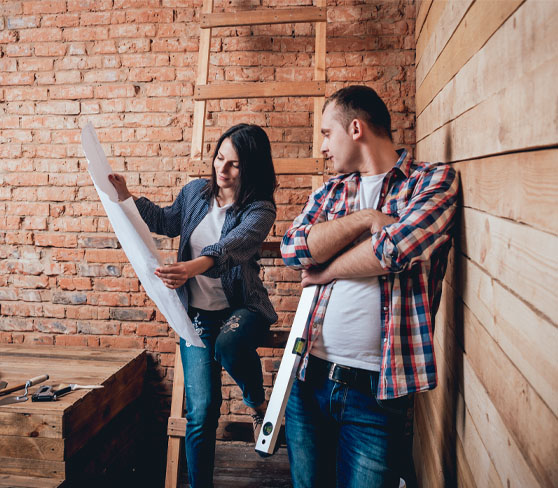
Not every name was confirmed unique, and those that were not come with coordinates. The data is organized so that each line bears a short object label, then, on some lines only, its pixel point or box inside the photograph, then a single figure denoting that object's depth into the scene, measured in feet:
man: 3.59
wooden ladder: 6.70
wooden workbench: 5.83
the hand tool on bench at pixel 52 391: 6.07
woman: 5.20
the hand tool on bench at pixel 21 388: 6.05
